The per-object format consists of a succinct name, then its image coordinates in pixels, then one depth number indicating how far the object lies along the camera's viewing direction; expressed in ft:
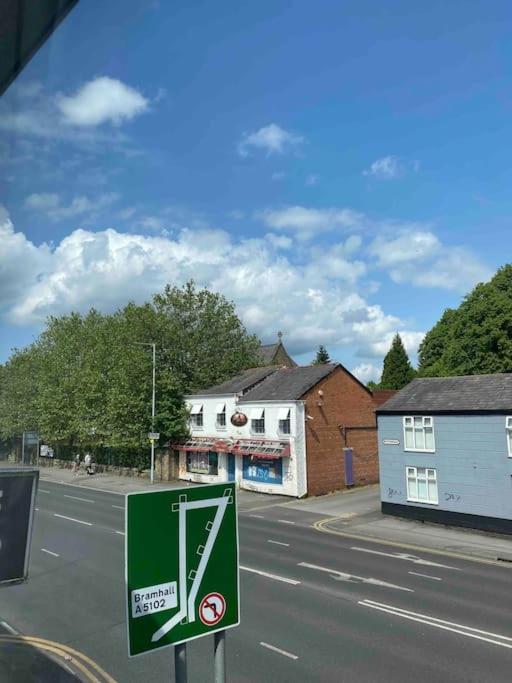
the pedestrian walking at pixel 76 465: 151.43
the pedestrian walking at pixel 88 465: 148.70
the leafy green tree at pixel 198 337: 140.77
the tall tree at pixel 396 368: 209.67
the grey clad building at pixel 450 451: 70.13
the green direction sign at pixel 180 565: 10.07
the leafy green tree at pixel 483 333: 131.44
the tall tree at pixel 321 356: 259.80
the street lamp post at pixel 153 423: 120.88
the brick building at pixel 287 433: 103.45
